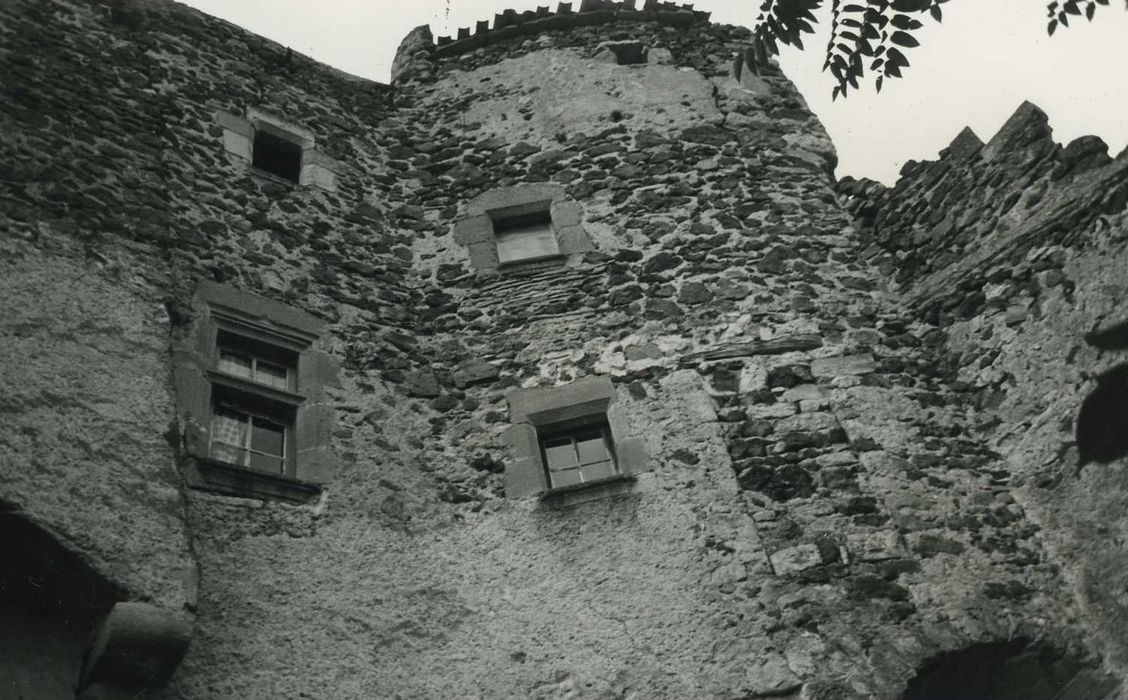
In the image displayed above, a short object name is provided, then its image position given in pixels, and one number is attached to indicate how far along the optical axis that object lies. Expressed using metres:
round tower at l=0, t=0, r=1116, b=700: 6.30
